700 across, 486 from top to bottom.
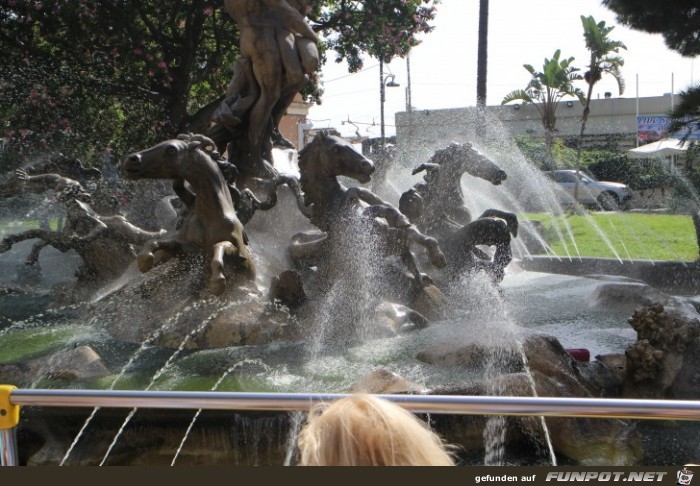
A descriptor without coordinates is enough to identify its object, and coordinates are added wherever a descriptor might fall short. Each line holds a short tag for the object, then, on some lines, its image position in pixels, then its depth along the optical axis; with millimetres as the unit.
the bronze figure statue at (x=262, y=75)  9102
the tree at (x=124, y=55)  16578
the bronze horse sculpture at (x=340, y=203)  7453
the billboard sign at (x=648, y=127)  35412
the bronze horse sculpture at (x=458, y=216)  8359
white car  25906
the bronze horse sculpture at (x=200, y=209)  6629
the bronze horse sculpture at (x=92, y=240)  8836
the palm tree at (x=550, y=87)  30750
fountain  4426
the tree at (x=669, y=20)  9906
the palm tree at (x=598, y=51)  28750
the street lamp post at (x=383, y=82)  28594
